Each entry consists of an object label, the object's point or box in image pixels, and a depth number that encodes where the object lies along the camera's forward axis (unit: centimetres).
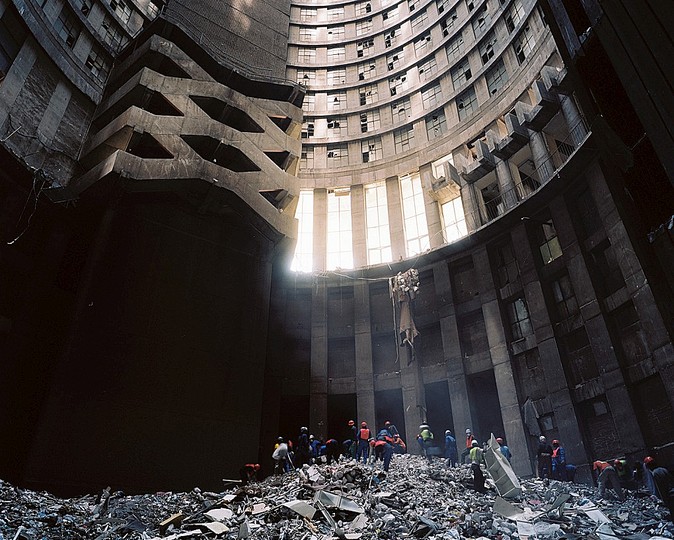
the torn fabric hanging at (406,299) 2586
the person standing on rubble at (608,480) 1370
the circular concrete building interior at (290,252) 1614
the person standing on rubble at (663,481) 961
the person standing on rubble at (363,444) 1738
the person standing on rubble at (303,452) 1730
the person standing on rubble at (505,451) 1568
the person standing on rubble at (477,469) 1334
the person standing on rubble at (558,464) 1614
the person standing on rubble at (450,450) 1758
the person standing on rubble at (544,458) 1634
